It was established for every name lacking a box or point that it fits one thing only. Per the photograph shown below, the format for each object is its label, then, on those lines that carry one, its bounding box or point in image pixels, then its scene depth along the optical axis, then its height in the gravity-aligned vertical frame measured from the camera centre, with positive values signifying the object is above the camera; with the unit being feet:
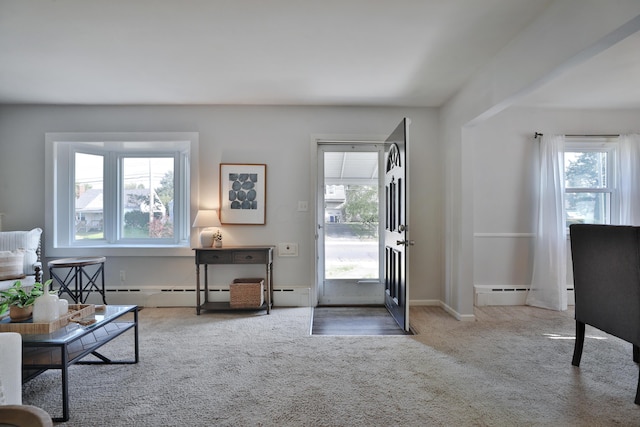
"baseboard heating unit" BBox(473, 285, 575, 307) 13.64 -3.19
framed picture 13.34 +0.85
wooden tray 6.57 -2.14
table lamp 12.46 -0.26
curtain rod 13.56 +3.15
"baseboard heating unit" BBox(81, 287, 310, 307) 13.30 -3.16
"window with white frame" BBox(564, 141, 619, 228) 13.91 +1.36
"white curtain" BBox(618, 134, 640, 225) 13.34 +1.42
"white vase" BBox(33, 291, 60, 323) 6.73 -1.85
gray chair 6.80 -1.41
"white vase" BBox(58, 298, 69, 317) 7.06 -1.91
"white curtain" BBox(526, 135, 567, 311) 13.14 -0.77
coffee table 6.05 -2.68
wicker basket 12.23 -2.87
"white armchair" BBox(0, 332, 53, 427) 4.77 -2.18
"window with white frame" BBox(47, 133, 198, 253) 13.83 +0.88
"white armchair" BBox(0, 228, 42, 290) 10.93 -1.38
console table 12.23 -1.48
